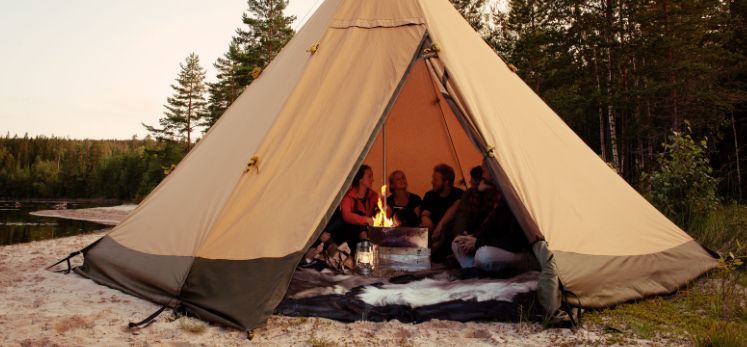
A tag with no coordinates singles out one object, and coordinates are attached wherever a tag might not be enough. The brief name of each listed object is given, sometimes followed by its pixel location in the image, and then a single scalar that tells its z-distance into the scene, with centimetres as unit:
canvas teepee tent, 398
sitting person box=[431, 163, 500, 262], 517
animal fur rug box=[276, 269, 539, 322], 393
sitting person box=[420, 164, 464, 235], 636
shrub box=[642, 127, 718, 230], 715
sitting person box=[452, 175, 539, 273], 477
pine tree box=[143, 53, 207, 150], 4206
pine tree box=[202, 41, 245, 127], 3791
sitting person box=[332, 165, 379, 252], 582
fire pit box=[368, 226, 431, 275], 533
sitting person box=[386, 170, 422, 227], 655
